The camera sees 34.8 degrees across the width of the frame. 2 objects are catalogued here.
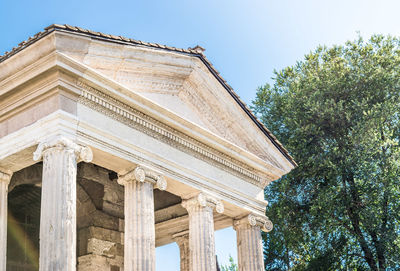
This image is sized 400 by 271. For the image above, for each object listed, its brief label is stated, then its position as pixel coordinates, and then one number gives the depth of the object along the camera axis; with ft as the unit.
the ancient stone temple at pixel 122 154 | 37.81
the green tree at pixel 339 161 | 69.67
